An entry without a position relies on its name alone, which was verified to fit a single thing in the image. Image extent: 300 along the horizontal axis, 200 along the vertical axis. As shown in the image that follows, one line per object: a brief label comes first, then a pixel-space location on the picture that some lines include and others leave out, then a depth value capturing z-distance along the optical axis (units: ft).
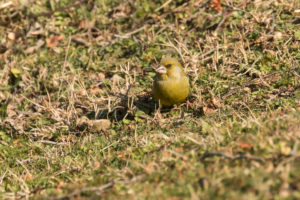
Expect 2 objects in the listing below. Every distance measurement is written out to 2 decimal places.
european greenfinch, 32.91
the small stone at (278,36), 39.83
